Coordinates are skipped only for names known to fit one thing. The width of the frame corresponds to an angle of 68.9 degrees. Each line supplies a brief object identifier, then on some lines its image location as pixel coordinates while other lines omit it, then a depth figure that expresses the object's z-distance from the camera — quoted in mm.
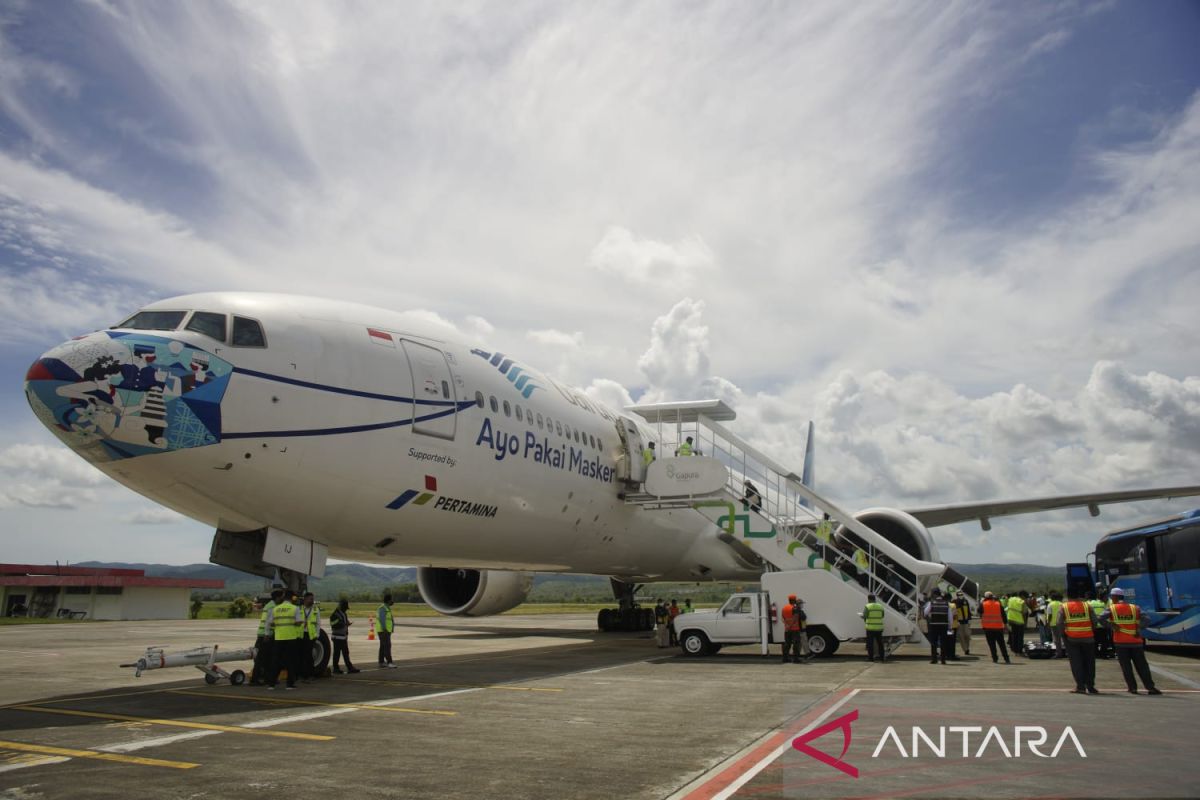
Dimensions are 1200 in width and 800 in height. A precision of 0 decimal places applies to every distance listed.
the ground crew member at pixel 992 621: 15375
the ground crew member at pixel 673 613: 19184
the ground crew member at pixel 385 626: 13125
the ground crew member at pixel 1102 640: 15658
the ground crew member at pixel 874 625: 15156
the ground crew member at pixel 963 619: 17156
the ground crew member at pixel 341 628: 11945
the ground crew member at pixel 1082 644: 10336
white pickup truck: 16062
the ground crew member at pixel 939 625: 14836
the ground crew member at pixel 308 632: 10484
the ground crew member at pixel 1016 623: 17177
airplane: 9023
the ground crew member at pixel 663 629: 18031
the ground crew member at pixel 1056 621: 15906
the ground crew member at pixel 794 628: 14852
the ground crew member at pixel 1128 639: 10336
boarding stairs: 16219
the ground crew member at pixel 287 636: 10078
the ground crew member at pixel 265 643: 10265
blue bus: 16438
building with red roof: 43562
